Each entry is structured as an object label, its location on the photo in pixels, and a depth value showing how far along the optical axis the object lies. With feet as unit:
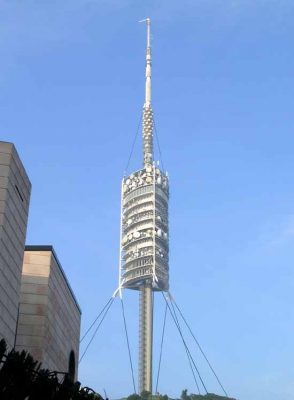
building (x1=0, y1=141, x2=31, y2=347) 119.44
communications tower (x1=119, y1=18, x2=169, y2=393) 465.47
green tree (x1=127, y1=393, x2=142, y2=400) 435.90
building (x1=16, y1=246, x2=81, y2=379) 143.74
